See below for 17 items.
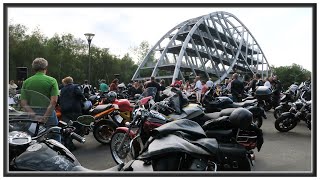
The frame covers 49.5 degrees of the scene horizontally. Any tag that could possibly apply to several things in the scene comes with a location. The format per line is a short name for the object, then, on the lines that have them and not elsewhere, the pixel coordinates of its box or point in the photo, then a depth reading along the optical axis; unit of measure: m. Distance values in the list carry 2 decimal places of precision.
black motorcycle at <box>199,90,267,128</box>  7.70
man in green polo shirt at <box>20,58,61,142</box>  3.50
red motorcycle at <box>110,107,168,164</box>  4.69
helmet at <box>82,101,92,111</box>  7.61
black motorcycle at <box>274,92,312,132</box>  7.57
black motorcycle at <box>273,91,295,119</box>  9.30
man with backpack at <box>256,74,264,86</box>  13.54
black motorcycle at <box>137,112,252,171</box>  3.23
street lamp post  13.33
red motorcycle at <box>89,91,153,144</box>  6.91
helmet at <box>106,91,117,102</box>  8.16
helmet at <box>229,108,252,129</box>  4.09
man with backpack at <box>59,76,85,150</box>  6.87
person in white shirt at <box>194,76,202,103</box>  12.82
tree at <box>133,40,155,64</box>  50.23
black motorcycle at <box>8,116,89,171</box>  2.93
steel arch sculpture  52.31
